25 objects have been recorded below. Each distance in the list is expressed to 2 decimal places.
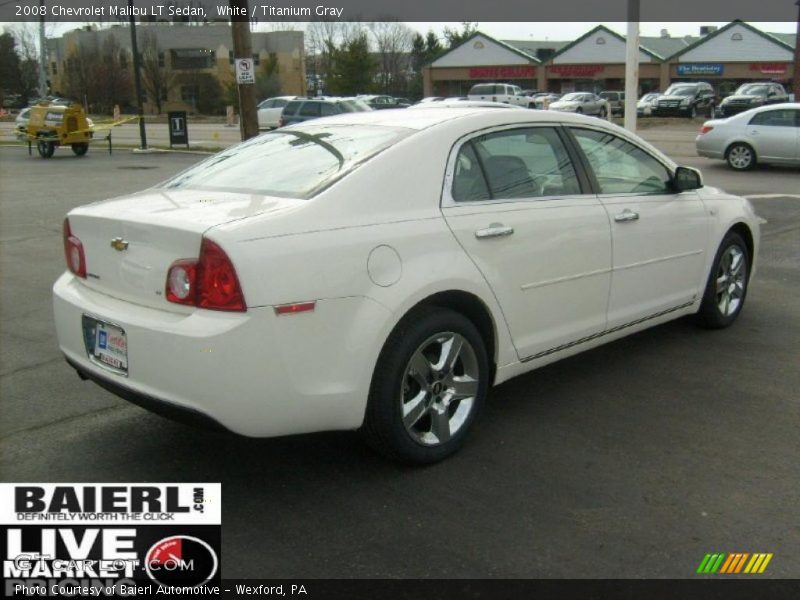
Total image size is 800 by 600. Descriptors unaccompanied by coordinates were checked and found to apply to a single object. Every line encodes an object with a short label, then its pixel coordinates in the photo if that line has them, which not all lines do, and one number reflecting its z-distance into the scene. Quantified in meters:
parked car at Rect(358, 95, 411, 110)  34.59
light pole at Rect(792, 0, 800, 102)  32.53
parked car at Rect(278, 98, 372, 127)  26.48
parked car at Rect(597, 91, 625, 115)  50.33
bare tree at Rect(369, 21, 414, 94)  96.31
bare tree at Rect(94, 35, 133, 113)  73.12
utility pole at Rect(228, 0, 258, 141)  11.21
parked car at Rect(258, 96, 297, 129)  34.19
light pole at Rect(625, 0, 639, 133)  15.34
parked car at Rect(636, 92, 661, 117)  45.12
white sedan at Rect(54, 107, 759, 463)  3.36
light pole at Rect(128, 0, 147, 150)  26.33
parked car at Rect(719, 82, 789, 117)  36.44
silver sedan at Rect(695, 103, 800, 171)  17.55
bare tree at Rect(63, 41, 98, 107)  74.00
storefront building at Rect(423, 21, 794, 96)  66.62
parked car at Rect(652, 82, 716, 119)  43.08
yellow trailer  26.77
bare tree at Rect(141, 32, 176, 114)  75.75
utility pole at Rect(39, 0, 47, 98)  40.24
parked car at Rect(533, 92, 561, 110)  45.72
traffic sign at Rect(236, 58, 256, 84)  11.66
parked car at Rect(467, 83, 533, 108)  49.59
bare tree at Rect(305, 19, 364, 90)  89.83
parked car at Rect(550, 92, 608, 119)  43.47
